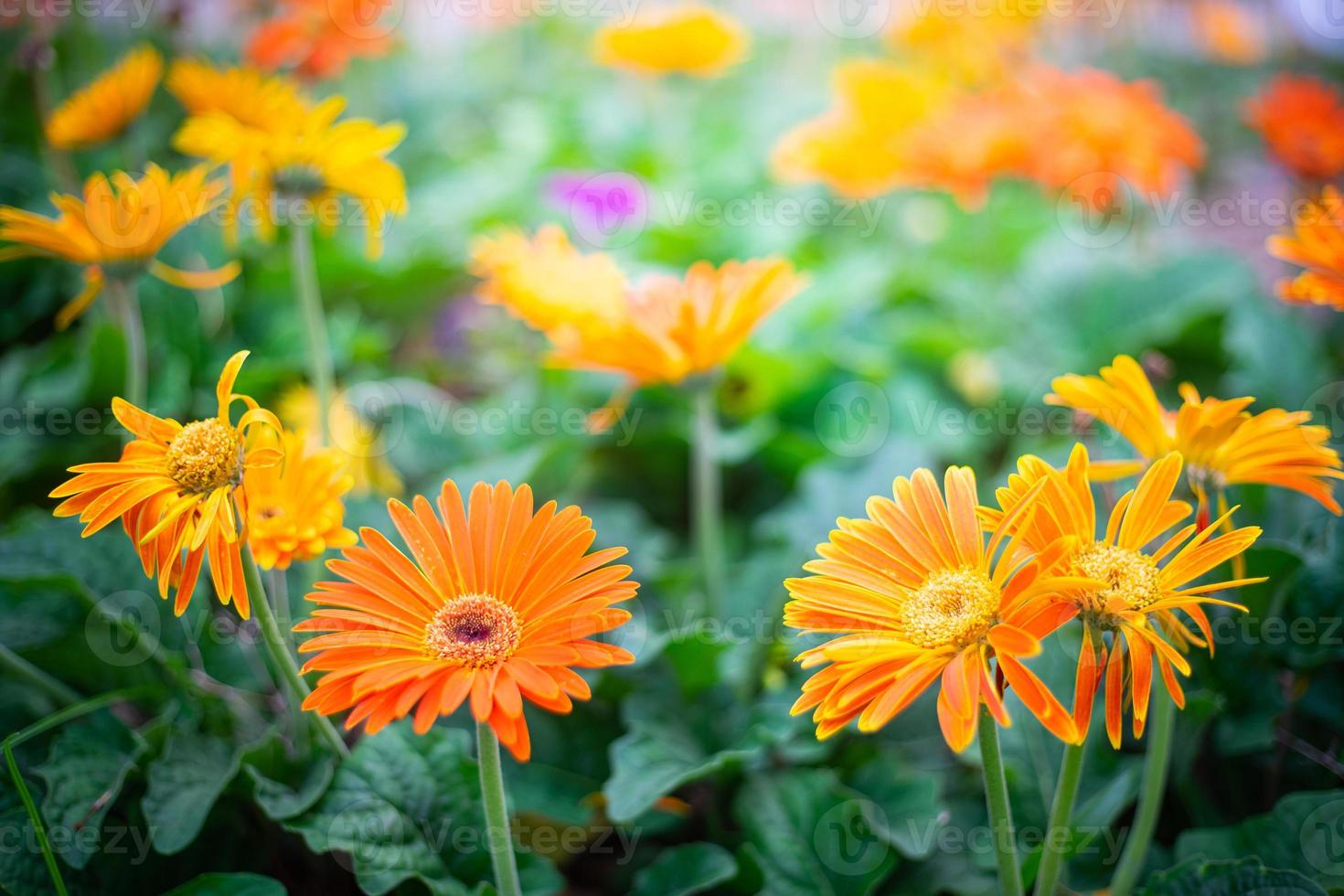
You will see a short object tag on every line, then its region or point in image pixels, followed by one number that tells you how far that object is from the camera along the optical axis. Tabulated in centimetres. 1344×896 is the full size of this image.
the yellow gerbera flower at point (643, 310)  73
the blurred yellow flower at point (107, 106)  91
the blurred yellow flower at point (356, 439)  89
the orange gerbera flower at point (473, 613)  61
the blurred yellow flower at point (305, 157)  75
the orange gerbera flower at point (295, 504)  65
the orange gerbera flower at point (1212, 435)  65
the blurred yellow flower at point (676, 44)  124
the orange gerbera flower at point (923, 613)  59
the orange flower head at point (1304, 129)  101
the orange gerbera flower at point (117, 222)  74
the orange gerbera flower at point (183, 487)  63
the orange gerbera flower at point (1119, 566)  60
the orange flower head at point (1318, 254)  68
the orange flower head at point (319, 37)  111
